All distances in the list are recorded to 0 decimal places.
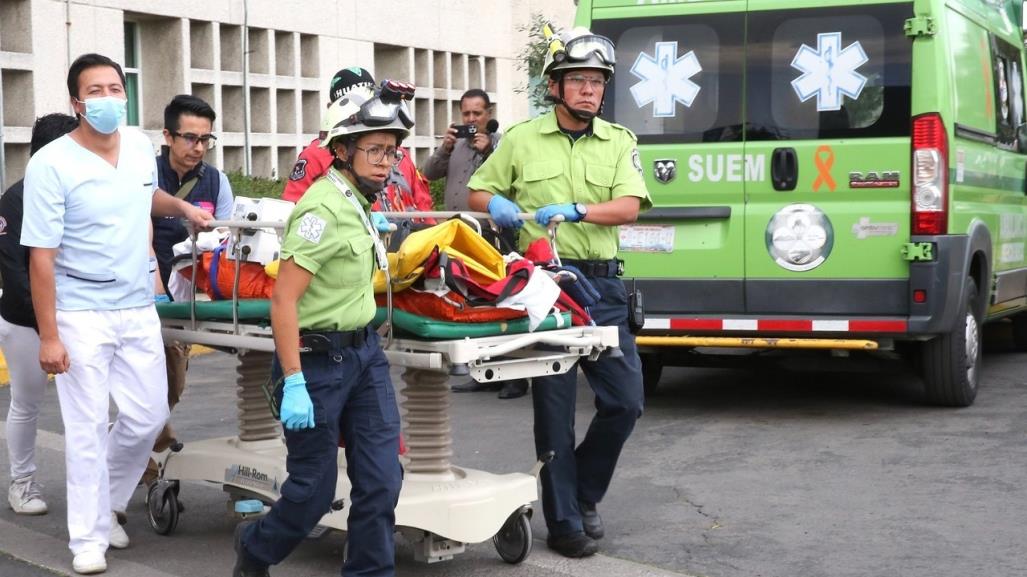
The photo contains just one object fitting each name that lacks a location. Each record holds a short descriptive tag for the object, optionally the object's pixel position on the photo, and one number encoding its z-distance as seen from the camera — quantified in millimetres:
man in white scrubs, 5543
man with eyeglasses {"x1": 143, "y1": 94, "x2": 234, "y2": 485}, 6590
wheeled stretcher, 5184
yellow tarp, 5168
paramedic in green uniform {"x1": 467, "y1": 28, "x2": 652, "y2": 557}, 5828
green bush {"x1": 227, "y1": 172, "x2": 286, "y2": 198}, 13992
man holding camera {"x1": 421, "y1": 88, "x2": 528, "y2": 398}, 9547
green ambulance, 8383
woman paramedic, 4871
